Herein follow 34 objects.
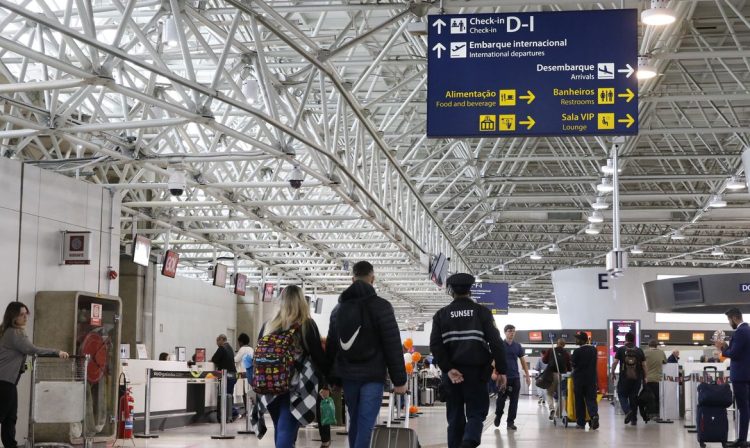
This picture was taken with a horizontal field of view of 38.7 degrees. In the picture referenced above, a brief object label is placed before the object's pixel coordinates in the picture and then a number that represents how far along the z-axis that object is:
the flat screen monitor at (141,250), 20.20
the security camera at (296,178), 17.02
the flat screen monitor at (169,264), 24.09
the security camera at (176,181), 16.91
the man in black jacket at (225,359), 19.59
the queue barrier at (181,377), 15.48
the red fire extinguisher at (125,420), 15.56
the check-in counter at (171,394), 18.17
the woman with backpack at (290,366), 7.73
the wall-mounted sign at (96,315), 14.07
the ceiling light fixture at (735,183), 27.84
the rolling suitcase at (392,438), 7.54
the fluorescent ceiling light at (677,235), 38.93
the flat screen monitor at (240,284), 30.70
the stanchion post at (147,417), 16.45
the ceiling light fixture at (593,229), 32.00
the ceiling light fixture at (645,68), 15.85
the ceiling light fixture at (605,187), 25.21
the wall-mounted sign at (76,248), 14.28
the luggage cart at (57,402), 11.50
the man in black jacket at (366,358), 7.67
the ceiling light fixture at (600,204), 28.54
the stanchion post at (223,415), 15.32
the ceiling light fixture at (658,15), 12.70
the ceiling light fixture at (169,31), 13.63
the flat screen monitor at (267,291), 33.50
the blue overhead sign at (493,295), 42.47
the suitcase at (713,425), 12.80
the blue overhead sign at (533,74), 12.45
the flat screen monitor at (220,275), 27.94
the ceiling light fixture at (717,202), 29.85
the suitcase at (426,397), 29.38
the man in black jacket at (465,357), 8.88
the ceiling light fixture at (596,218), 29.23
